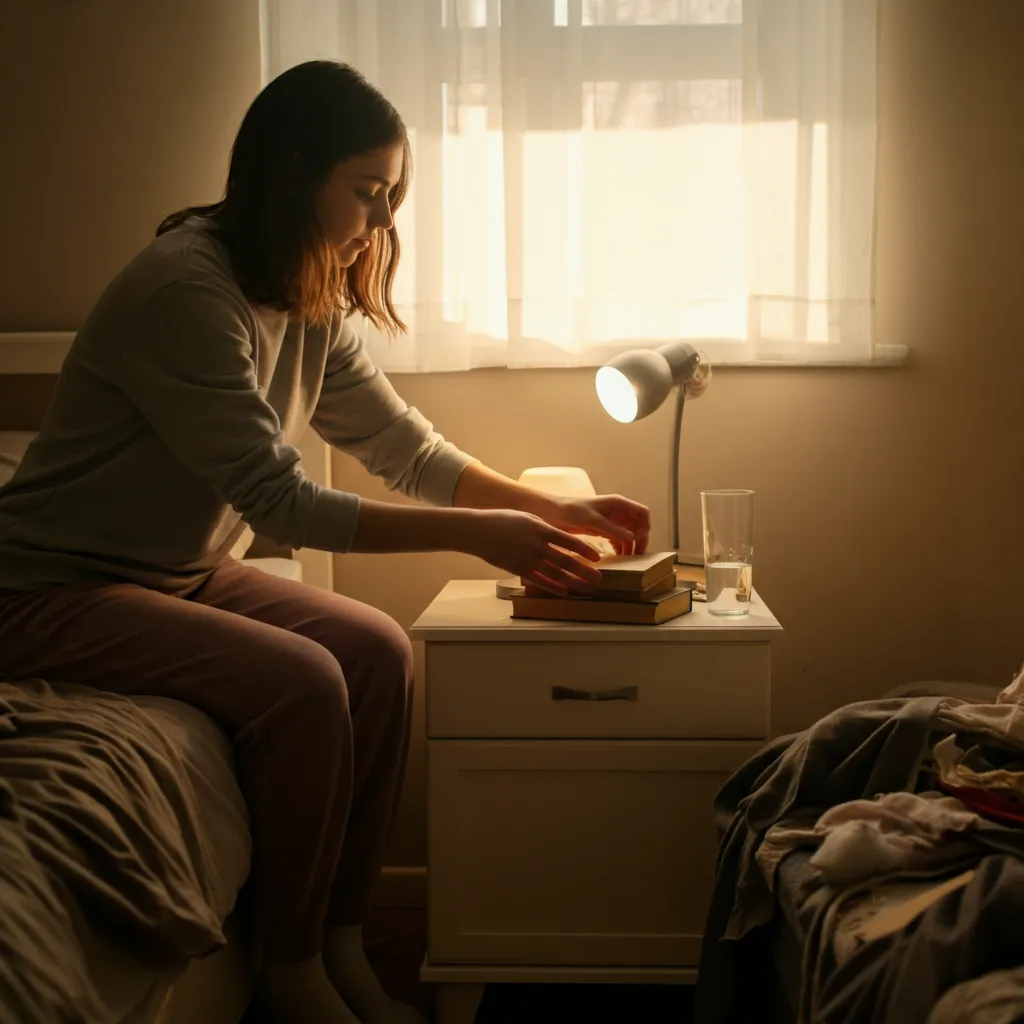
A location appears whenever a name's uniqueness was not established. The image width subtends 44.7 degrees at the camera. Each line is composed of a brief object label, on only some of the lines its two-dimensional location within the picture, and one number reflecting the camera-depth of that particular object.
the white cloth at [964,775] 1.16
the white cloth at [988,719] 1.21
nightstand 1.63
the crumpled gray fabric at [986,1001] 0.88
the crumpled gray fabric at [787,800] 1.28
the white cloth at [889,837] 1.11
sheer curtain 1.96
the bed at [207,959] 1.02
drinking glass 1.67
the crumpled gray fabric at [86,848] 0.91
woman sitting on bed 1.38
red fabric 1.12
